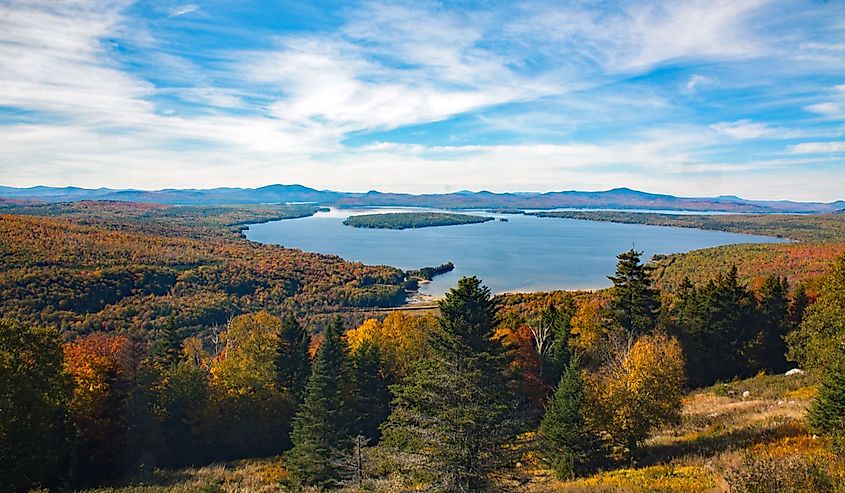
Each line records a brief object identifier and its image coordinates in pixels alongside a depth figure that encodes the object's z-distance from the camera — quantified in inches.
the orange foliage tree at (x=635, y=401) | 733.9
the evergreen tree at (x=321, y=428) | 836.0
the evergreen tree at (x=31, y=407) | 661.3
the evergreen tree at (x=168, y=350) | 1270.9
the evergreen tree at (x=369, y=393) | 1166.3
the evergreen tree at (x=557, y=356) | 1344.7
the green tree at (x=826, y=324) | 945.5
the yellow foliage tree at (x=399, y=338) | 1250.6
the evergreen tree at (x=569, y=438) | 717.3
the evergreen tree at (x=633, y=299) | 1274.6
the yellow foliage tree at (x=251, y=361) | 1175.0
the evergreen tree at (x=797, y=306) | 1498.4
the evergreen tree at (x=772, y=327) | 1443.2
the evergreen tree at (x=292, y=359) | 1226.0
